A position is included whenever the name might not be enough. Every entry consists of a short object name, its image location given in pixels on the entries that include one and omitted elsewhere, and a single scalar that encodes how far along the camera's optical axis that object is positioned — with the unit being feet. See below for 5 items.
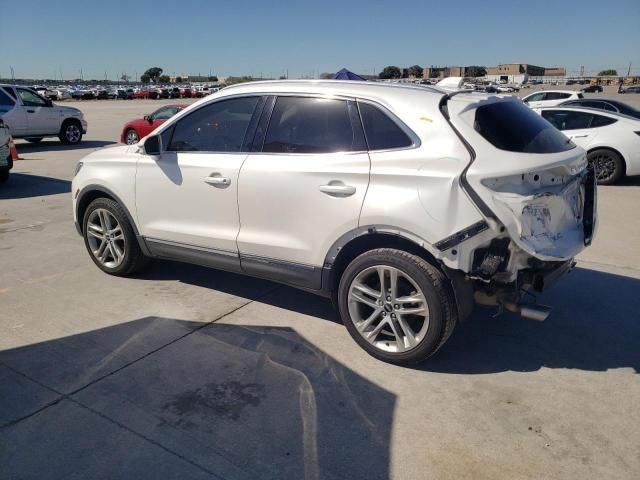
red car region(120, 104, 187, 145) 51.06
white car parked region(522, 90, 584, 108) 58.13
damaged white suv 10.53
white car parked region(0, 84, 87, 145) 48.16
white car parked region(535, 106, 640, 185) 32.73
